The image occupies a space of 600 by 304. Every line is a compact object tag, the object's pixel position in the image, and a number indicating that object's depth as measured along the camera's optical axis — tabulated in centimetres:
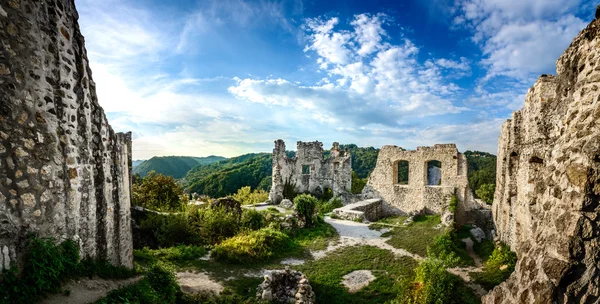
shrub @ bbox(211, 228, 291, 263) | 929
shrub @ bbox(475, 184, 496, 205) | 2950
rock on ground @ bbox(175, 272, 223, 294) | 692
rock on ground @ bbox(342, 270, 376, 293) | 769
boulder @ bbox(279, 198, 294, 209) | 1877
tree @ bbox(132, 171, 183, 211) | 1441
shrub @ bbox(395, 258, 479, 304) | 559
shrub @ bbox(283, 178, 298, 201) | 2247
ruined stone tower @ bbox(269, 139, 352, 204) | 2244
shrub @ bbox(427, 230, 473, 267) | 931
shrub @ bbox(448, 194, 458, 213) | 1419
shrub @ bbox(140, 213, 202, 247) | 1061
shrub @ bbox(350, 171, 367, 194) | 2511
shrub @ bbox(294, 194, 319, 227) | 1348
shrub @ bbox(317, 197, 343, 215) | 1894
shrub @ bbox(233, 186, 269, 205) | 2140
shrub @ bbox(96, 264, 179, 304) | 450
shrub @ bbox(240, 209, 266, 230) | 1234
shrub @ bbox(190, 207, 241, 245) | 1109
